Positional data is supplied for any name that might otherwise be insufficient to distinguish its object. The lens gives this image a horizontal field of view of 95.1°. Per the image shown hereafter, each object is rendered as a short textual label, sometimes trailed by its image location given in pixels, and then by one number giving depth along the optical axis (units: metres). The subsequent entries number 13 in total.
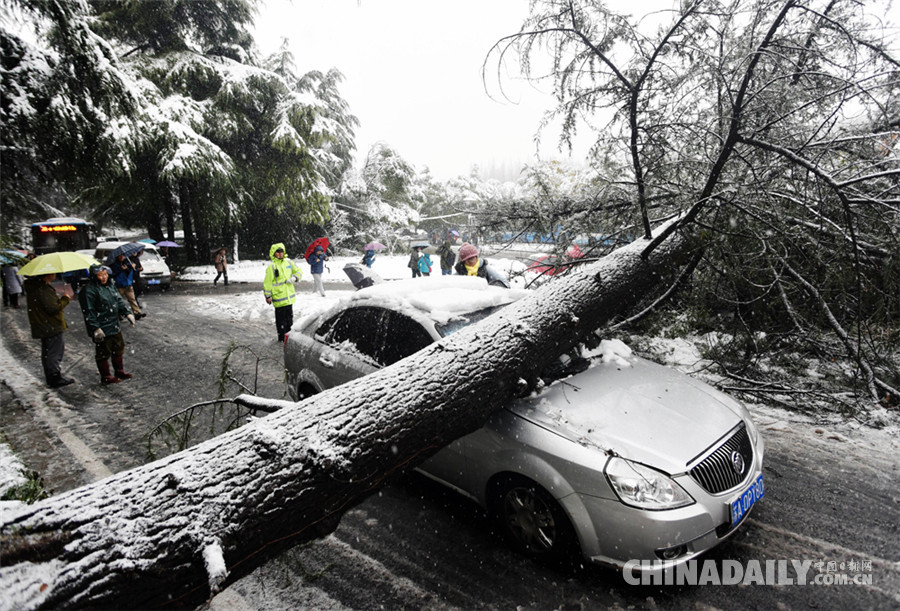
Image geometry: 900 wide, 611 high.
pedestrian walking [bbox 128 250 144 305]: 9.79
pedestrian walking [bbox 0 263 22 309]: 10.86
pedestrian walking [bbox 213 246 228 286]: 14.55
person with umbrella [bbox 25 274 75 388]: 5.18
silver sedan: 2.25
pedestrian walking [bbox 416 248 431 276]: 13.13
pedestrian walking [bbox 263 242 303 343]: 7.03
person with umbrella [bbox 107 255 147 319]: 8.88
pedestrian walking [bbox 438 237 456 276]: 12.35
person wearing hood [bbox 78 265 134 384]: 5.42
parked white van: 13.57
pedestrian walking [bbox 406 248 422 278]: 13.80
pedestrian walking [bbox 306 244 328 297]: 12.09
